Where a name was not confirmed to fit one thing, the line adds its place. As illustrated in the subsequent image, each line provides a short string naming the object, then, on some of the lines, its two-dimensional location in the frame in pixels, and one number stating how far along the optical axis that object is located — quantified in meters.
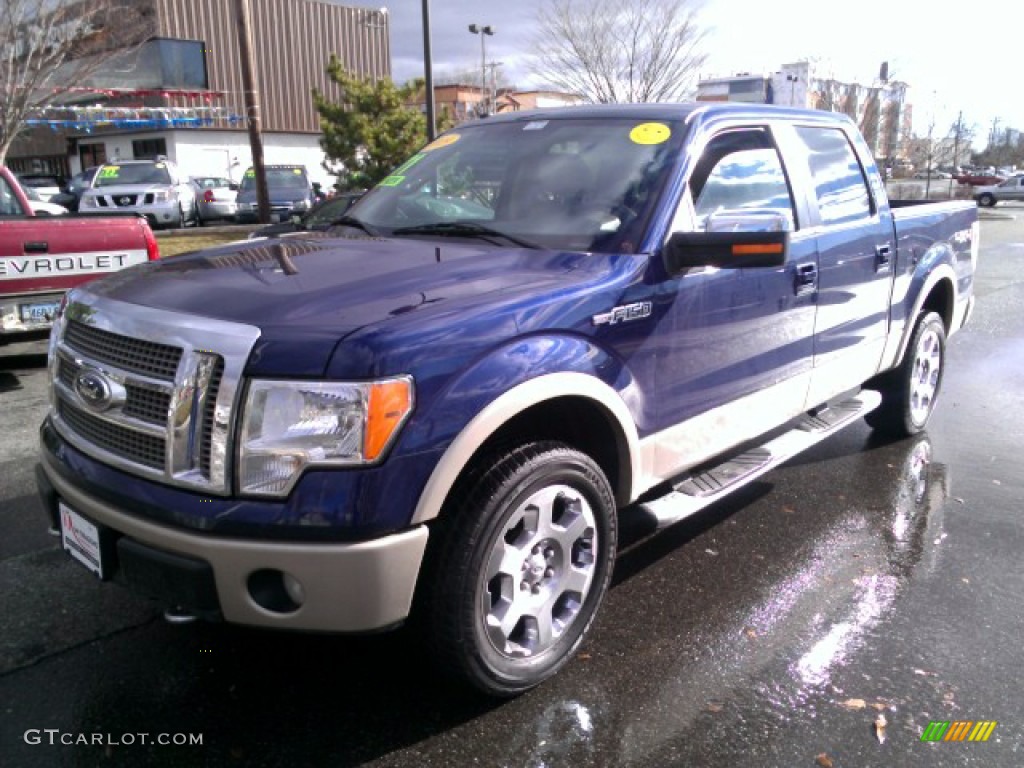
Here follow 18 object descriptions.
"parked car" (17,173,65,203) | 25.33
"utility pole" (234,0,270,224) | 16.27
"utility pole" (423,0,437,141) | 17.03
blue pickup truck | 2.28
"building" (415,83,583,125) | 25.97
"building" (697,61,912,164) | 24.30
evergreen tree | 18.66
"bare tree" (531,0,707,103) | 20.88
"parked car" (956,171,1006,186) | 50.32
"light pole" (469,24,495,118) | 38.94
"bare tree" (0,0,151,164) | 15.00
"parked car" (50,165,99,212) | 22.67
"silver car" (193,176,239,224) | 21.55
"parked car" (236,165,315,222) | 20.72
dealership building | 35.12
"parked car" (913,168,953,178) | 56.99
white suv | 19.14
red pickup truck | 6.24
